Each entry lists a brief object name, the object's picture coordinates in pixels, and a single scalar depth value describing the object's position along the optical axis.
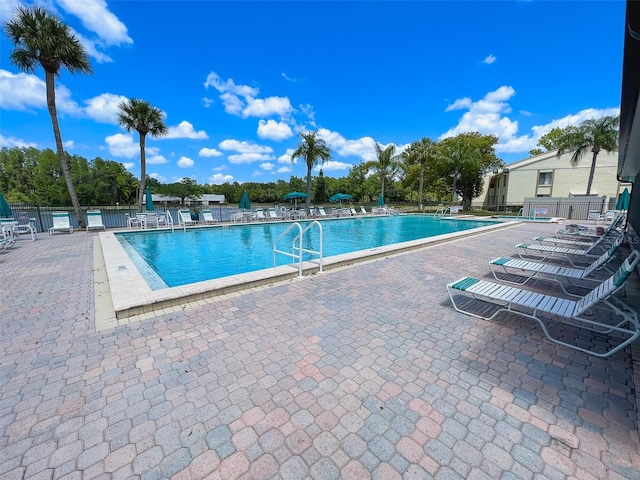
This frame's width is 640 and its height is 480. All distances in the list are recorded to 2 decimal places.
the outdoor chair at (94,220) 13.35
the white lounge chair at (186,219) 15.99
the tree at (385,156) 31.16
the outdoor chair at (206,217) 17.28
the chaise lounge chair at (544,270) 4.51
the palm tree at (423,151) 30.44
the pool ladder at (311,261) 5.28
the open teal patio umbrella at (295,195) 25.86
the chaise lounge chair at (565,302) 2.77
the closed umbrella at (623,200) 17.38
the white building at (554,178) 25.27
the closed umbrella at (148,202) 16.64
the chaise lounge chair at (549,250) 6.12
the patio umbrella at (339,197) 28.38
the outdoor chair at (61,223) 12.40
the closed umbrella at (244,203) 20.00
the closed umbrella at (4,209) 11.21
